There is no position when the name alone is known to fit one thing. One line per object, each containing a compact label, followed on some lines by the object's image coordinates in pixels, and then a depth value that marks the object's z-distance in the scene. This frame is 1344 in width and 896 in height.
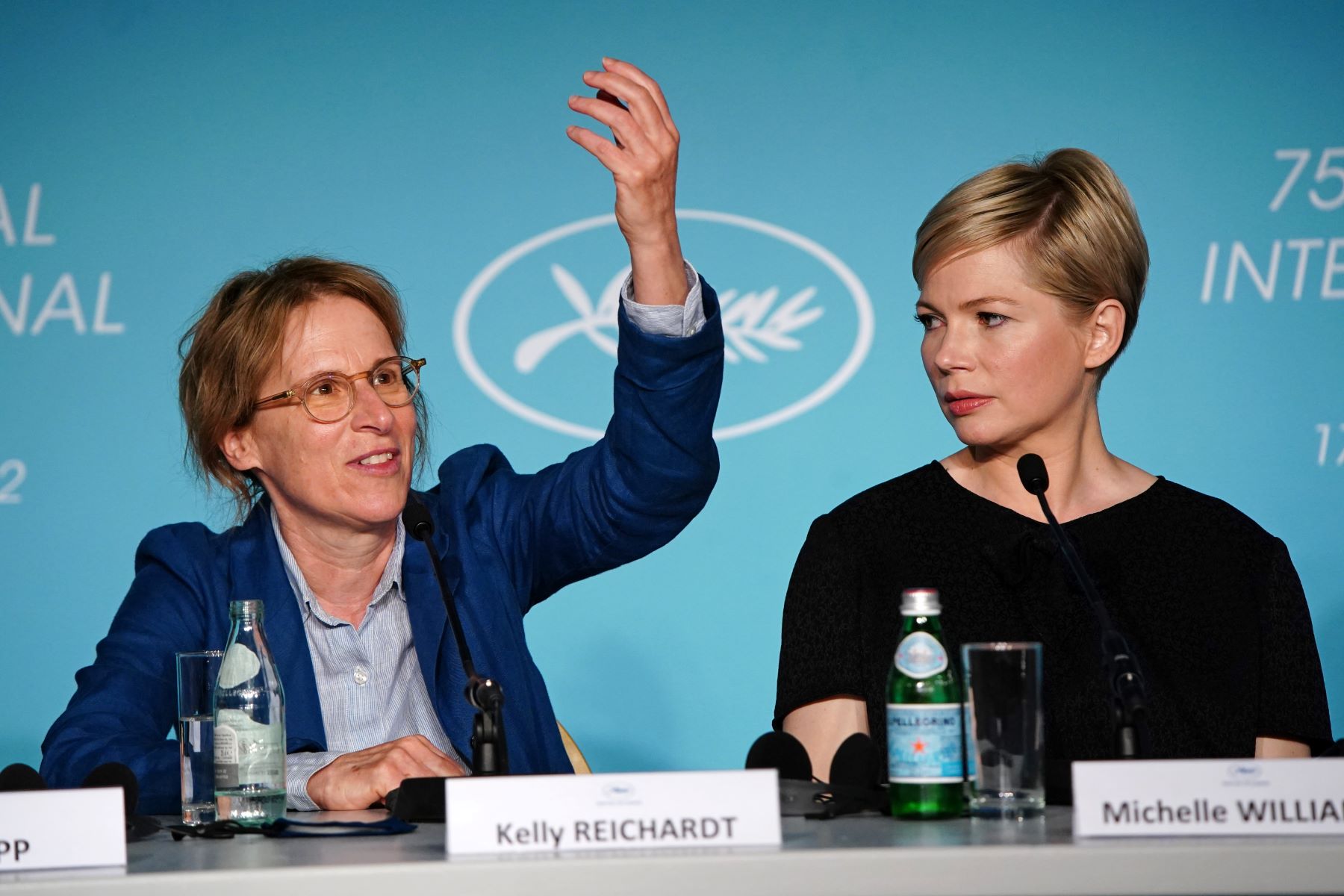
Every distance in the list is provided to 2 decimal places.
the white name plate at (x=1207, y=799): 4.46
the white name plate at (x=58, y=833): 4.50
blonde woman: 5.21
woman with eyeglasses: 5.13
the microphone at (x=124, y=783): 4.69
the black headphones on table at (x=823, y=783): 4.70
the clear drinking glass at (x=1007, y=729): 4.62
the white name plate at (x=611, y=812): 4.47
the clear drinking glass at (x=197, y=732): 4.77
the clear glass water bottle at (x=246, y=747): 4.73
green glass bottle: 4.61
